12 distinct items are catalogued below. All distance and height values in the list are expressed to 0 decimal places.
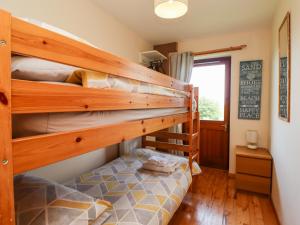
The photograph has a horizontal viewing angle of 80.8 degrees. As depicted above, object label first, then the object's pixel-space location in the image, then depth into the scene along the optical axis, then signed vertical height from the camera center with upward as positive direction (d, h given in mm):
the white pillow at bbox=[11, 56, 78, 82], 680 +151
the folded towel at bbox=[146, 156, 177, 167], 1898 -594
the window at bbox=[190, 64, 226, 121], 3131 +347
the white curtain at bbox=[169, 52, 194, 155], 3082 +714
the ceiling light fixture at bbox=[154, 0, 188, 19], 1426 +851
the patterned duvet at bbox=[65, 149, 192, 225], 1203 -708
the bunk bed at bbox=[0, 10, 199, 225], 508 +27
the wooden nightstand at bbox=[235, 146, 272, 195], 2320 -850
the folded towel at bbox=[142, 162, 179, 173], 1855 -648
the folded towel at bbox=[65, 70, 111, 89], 823 +137
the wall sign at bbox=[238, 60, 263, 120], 2762 +302
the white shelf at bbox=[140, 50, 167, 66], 3044 +932
